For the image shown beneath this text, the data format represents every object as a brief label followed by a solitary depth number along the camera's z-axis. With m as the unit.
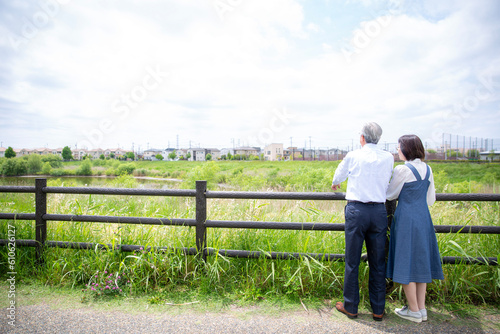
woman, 2.68
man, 2.65
